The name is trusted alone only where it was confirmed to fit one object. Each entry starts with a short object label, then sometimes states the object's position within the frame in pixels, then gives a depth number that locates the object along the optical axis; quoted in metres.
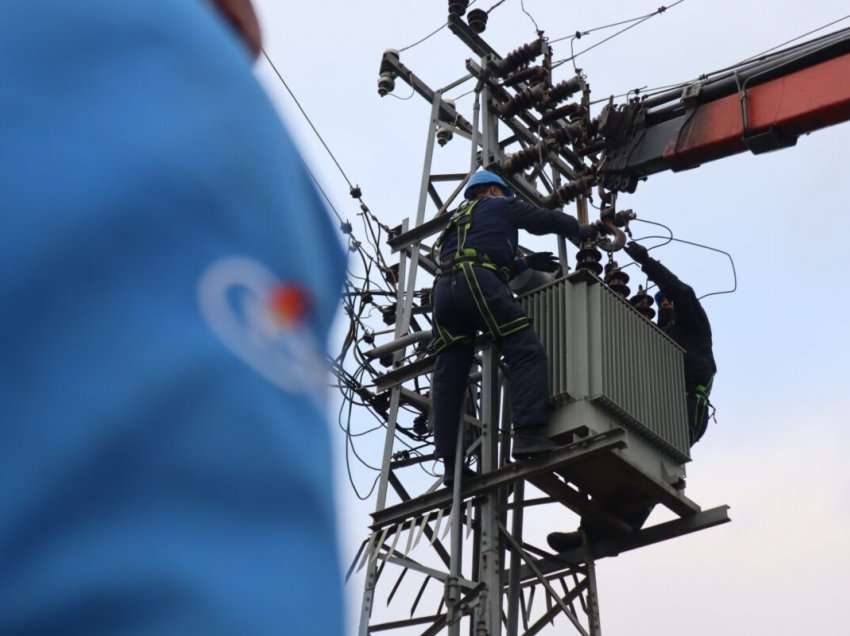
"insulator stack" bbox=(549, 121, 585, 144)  9.03
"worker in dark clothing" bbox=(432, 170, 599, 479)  6.91
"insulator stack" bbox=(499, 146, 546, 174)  8.53
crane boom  9.55
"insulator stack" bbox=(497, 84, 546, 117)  8.88
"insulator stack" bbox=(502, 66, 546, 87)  9.09
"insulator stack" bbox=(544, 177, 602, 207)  8.41
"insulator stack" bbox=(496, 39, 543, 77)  9.14
